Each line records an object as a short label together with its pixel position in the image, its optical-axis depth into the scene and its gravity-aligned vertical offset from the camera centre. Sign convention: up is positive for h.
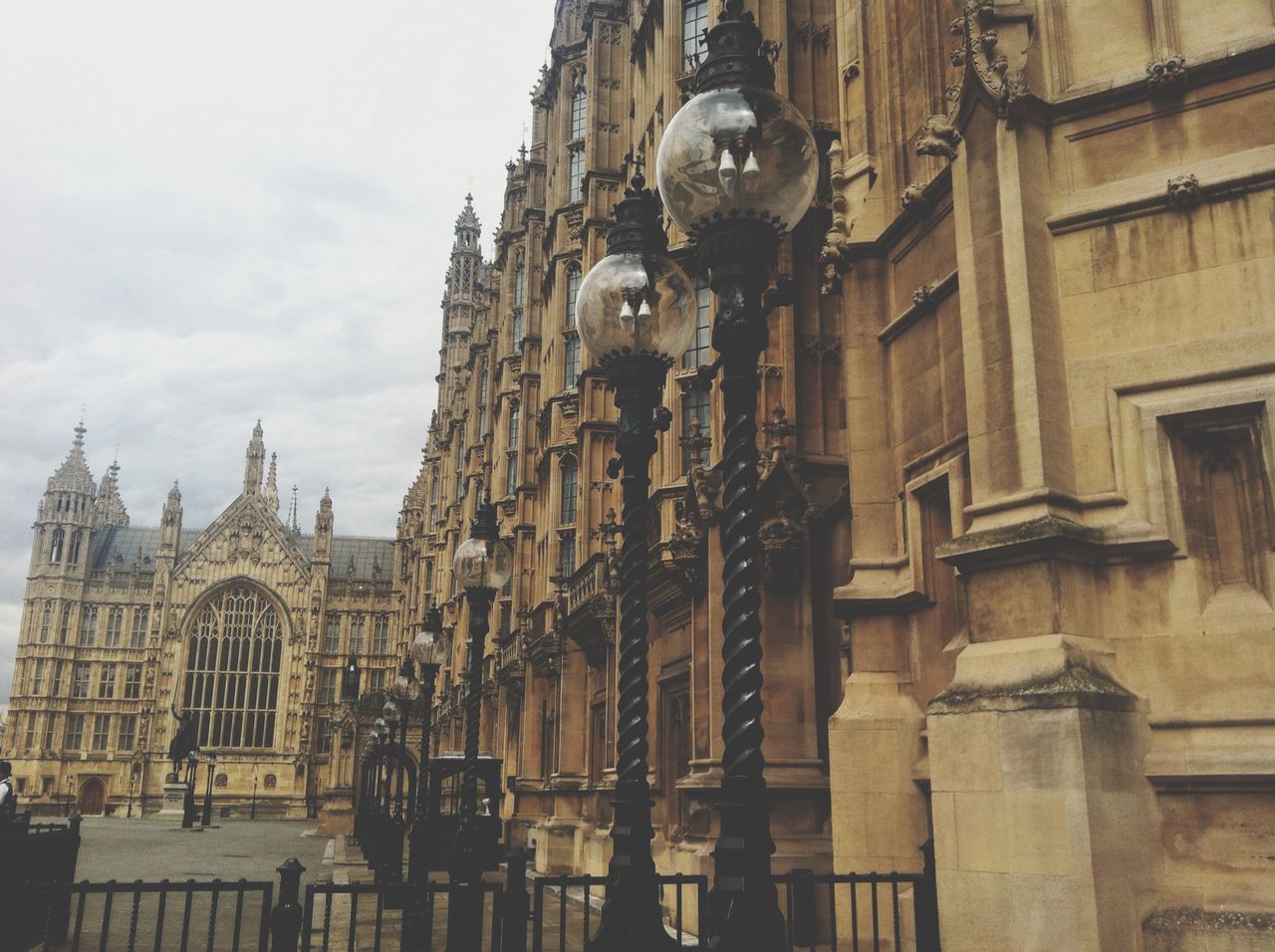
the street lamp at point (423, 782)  12.93 +0.26
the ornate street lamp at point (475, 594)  13.85 +2.59
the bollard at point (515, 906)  6.93 -0.63
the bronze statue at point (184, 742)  64.38 +3.01
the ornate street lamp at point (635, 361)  7.31 +3.01
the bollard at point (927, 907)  7.59 -0.68
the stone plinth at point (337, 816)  46.41 -0.73
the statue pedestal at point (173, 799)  73.62 -0.16
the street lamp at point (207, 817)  57.44 -0.99
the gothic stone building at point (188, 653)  84.25 +10.75
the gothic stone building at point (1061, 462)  6.60 +2.24
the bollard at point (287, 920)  6.63 -0.69
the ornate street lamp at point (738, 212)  5.86 +3.21
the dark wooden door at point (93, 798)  84.99 -0.16
